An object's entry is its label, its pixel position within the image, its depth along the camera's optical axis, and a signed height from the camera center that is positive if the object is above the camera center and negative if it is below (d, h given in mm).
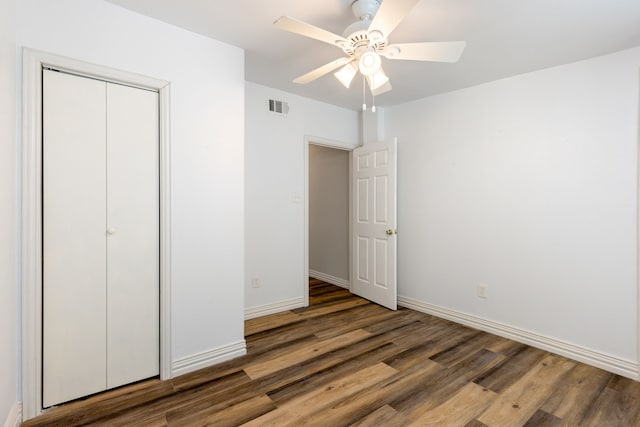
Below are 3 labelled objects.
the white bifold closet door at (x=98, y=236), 1814 -134
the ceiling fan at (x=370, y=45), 1537 +913
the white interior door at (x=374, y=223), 3645 -117
